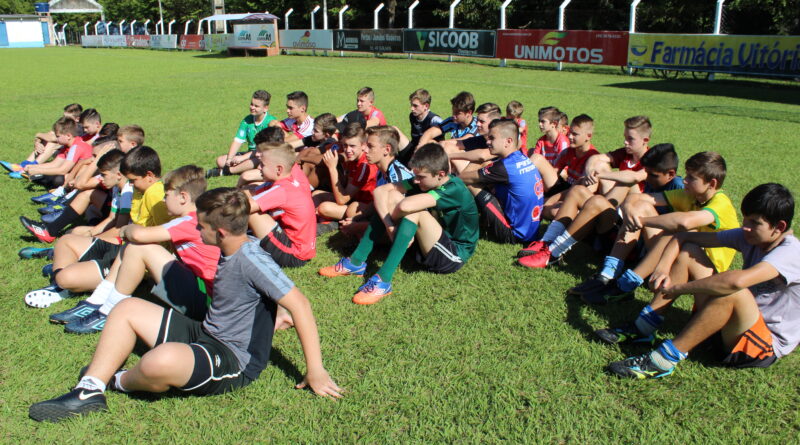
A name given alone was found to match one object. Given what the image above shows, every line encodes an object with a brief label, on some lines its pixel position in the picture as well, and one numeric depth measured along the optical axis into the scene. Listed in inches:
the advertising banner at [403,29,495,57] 1116.5
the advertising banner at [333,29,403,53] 1288.1
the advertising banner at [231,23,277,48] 1514.5
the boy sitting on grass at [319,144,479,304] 178.4
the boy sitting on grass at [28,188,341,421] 120.0
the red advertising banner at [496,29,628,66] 911.7
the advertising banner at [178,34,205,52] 1868.8
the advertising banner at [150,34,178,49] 2037.4
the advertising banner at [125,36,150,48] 2208.4
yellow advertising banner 716.7
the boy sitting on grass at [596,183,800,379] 123.2
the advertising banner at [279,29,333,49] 1434.5
